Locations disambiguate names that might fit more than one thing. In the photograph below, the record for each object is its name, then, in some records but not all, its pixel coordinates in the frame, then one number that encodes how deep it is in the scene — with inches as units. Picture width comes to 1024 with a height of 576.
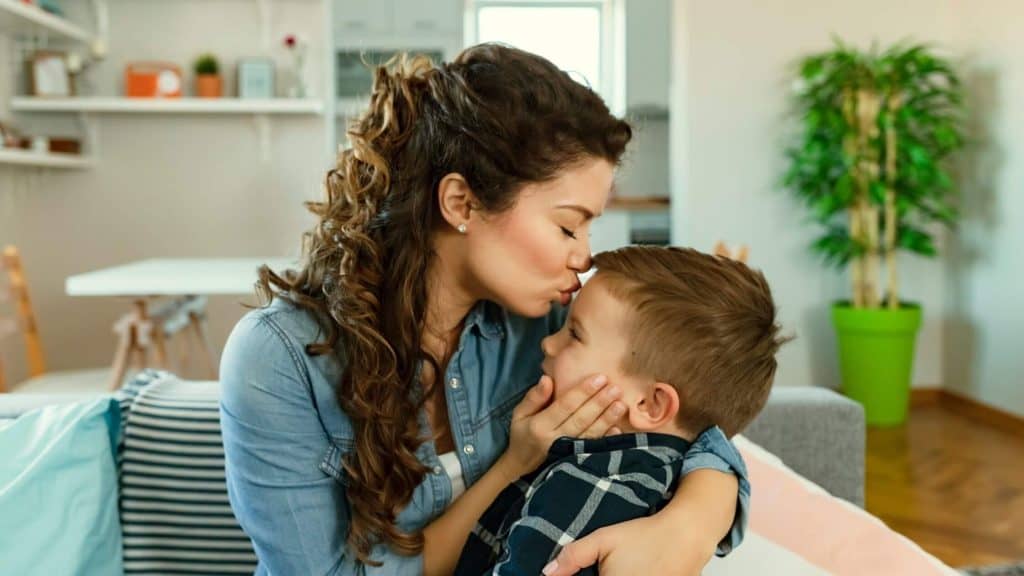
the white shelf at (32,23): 165.8
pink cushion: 55.1
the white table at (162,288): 134.2
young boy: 47.1
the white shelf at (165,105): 192.9
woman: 47.3
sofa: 63.4
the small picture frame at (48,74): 193.7
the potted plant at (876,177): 185.6
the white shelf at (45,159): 164.9
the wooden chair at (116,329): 129.6
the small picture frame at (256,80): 201.3
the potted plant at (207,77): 200.8
